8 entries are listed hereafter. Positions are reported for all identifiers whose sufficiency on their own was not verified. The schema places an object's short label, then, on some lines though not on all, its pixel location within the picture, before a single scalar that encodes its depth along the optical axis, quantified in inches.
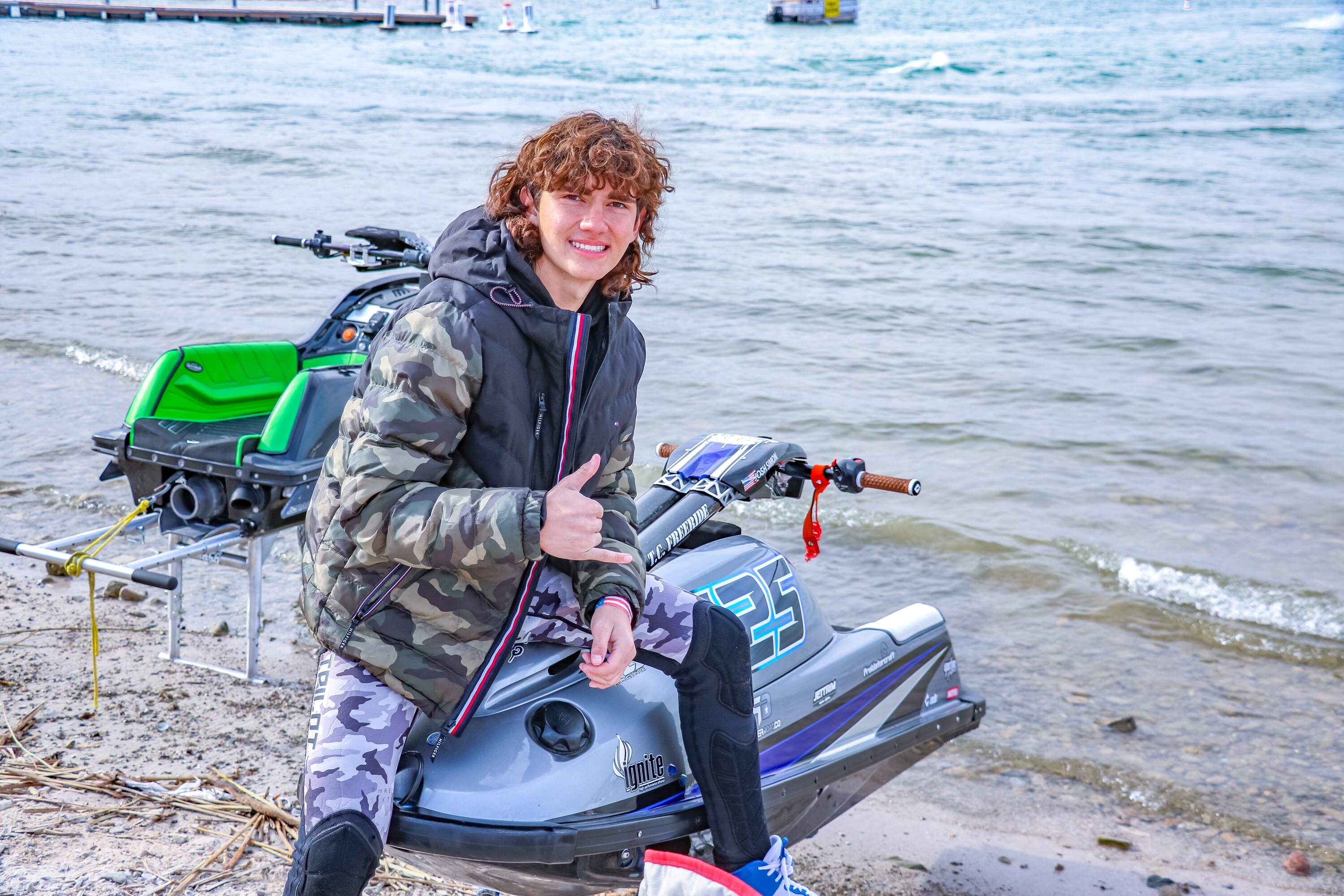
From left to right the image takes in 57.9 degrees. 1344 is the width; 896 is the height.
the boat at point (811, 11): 2583.7
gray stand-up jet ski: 89.2
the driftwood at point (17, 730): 137.8
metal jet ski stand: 126.2
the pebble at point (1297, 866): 135.3
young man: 77.7
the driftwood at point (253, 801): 124.7
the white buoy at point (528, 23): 2336.4
